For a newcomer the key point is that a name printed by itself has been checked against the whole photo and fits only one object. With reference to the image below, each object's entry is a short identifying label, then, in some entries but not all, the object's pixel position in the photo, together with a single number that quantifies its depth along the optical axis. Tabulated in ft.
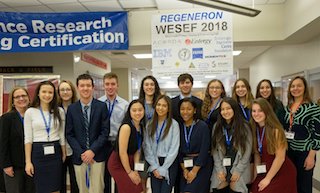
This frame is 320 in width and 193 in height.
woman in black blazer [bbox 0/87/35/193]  9.66
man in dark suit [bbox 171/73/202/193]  10.06
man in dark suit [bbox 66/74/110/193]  9.14
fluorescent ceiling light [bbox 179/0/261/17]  9.92
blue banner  14.75
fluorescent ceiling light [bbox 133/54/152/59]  25.45
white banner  14.23
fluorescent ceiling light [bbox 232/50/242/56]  24.94
